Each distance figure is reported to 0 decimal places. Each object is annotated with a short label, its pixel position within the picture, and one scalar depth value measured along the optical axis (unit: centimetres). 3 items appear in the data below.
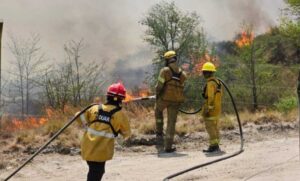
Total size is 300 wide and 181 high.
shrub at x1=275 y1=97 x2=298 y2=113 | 1639
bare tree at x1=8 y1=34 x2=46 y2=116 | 1958
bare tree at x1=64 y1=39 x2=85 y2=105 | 1688
